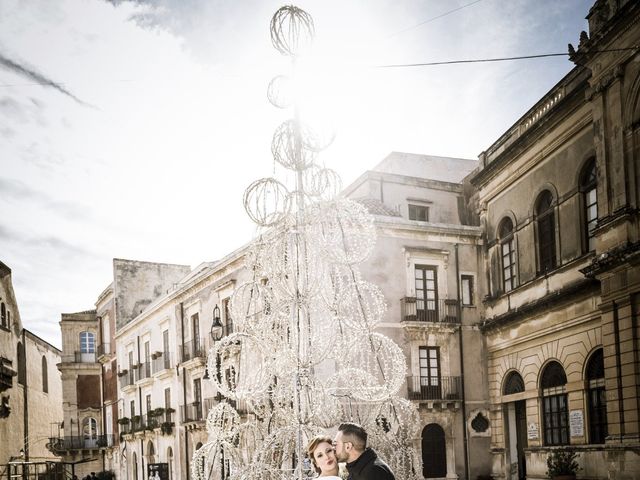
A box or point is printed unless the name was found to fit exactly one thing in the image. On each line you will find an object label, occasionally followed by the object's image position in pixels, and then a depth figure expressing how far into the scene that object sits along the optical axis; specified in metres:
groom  4.78
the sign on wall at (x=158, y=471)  23.02
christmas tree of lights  8.80
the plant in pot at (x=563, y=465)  15.46
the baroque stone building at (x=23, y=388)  30.83
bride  4.69
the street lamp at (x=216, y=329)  13.31
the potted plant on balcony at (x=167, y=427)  27.31
